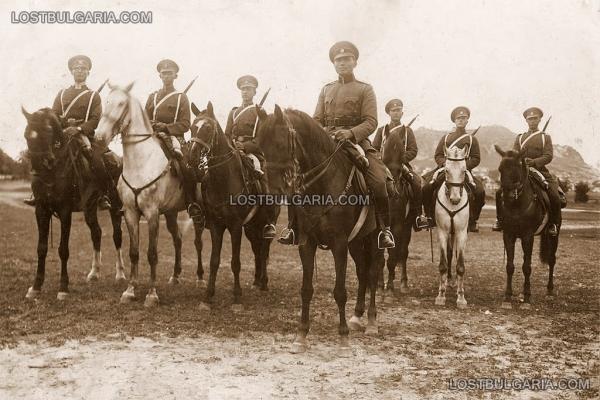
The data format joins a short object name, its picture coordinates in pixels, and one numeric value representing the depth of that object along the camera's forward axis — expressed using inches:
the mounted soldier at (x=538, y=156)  374.0
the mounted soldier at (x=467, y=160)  372.8
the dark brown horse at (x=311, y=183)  214.1
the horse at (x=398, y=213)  342.6
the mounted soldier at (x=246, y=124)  338.0
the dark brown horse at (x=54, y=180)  299.4
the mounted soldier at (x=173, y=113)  340.5
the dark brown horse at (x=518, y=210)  339.9
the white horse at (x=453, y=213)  343.6
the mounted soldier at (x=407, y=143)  382.9
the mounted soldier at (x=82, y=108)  343.3
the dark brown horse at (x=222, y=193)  310.7
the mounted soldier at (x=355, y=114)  255.0
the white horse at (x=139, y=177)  313.7
